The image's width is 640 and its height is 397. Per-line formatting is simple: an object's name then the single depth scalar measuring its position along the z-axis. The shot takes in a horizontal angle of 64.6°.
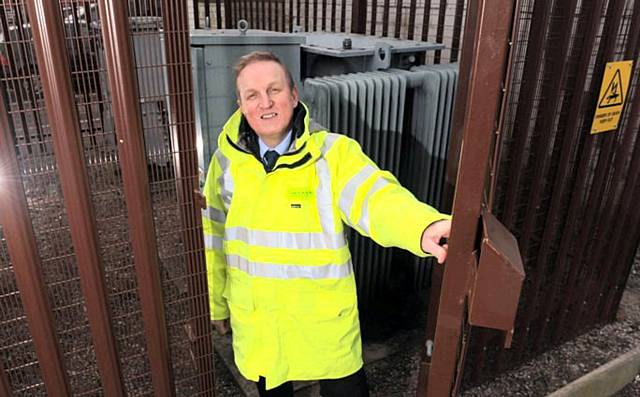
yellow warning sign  2.78
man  1.98
